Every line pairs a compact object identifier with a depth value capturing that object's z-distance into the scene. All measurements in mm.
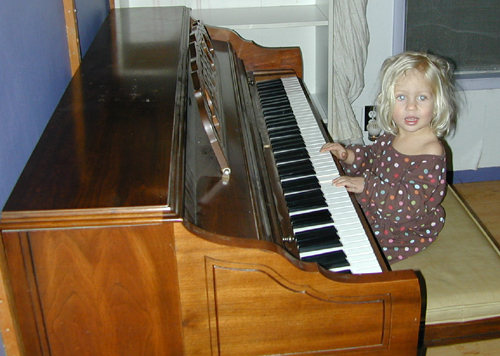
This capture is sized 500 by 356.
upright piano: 1009
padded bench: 1555
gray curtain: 2727
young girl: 1684
